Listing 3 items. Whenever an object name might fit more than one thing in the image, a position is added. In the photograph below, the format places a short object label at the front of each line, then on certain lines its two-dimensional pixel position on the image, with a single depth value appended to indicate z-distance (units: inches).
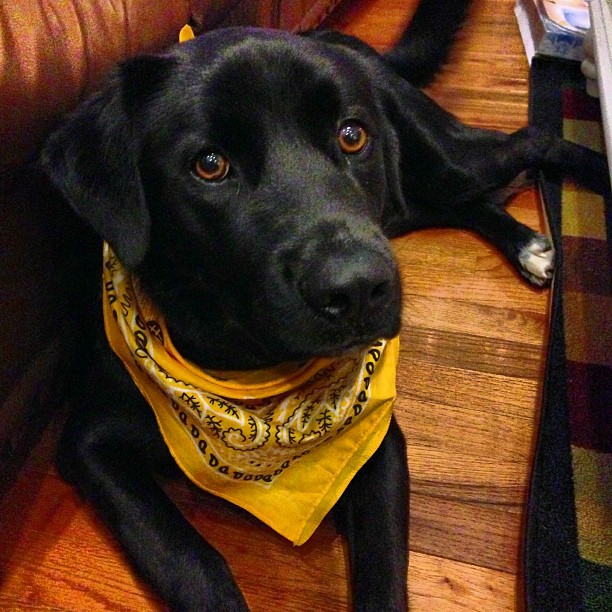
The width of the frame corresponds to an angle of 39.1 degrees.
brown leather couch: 15.7
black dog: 15.3
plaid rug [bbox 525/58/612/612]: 18.2
